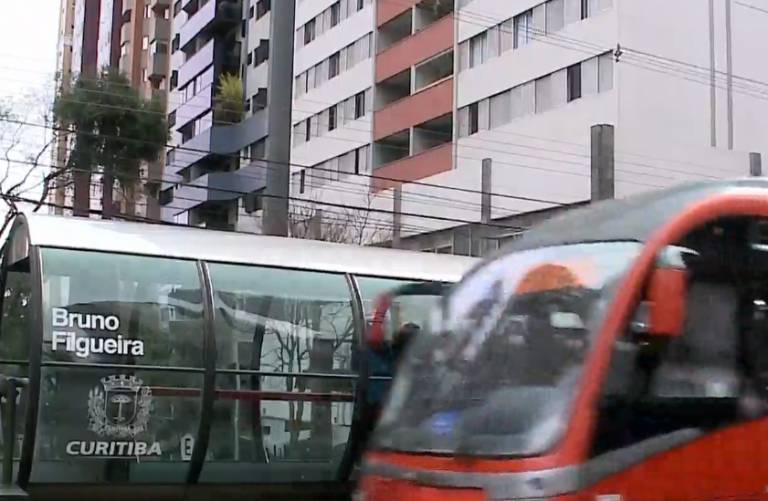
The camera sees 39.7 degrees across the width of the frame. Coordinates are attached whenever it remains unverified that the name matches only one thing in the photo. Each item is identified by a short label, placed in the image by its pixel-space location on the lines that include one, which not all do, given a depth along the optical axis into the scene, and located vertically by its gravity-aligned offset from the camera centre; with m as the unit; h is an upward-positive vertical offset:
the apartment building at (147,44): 71.00 +19.19
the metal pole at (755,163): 31.08 +5.05
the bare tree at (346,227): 40.34 +3.79
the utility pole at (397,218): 38.64 +4.01
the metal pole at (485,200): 33.19 +4.06
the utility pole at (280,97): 51.56 +11.33
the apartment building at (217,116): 54.88 +11.37
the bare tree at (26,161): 36.17 +5.44
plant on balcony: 56.22 +11.68
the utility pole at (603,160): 28.94 +4.63
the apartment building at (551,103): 30.45 +7.20
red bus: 5.55 -0.24
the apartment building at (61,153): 40.56 +6.75
